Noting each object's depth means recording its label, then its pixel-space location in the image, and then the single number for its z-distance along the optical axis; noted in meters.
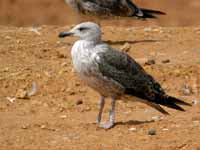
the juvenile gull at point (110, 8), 15.24
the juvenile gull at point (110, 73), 10.02
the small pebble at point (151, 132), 9.88
